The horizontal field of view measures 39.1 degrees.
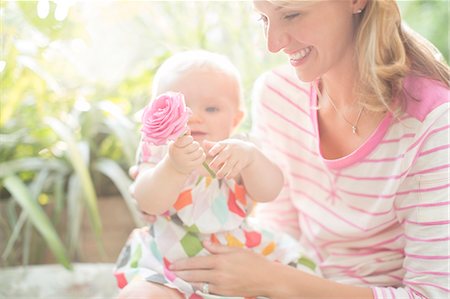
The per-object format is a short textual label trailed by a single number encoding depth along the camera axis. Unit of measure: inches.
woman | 47.3
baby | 48.6
